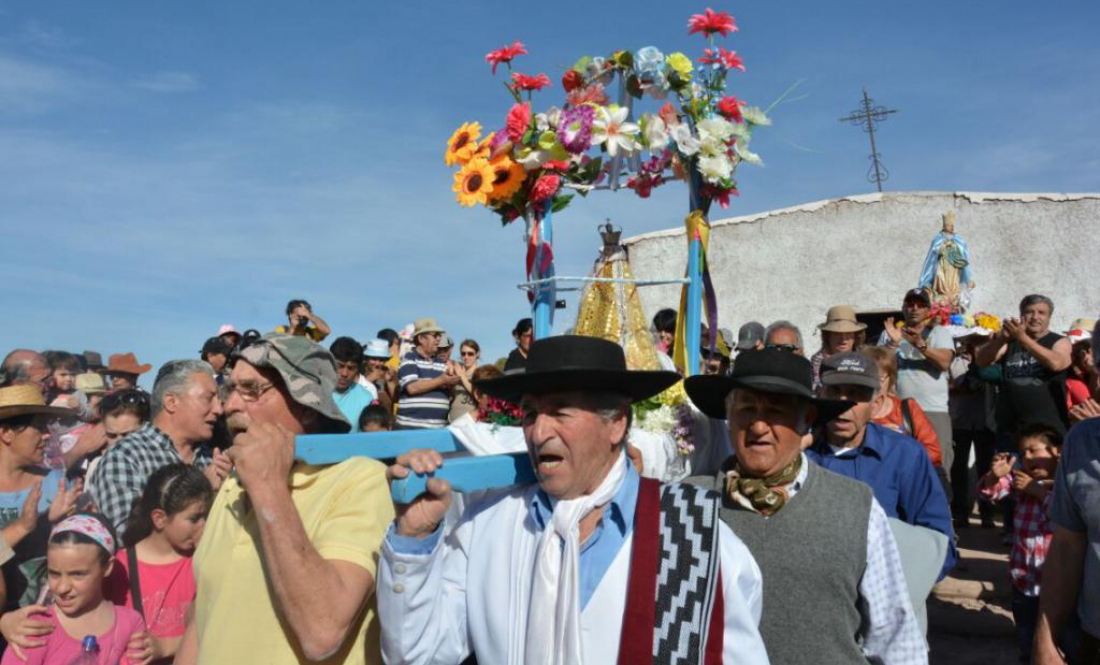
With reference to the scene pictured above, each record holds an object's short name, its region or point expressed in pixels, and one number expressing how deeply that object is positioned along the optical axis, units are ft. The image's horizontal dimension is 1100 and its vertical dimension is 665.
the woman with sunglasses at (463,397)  27.07
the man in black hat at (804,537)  9.15
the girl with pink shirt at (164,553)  13.00
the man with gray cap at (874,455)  12.58
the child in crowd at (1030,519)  16.85
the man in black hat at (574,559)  7.32
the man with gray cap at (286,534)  7.59
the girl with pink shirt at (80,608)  12.08
